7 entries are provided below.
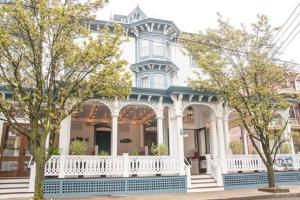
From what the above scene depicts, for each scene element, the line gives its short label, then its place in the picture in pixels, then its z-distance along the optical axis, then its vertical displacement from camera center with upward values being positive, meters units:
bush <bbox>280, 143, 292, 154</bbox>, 14.72 +0.16
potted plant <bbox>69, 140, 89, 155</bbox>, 11.14 +0.26
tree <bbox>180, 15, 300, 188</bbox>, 11.77 +3.81
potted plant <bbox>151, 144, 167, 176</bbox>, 12.07 +0.14
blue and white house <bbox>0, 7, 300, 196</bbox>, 11.09 +1.01
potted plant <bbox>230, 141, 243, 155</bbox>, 13.78 +0.28
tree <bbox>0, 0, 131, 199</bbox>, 7.53 +2.99
